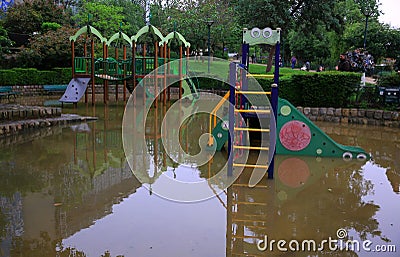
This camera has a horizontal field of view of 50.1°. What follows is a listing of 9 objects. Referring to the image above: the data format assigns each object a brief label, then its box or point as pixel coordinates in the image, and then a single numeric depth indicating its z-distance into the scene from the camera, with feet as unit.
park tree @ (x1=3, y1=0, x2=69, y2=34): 86.94
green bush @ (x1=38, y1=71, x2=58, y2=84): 71.56
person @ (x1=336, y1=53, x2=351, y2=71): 64.95
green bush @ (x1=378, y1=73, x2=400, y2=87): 47.48
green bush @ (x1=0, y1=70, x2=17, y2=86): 65.87
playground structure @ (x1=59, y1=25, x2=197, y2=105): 54.24
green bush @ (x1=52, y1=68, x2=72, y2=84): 74.49
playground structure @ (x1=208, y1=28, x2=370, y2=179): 27.36
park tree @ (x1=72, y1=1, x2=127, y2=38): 94.38
